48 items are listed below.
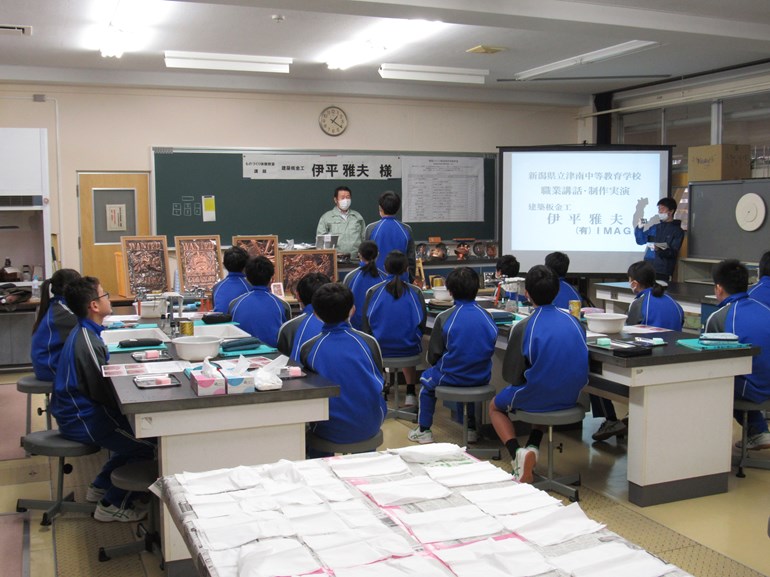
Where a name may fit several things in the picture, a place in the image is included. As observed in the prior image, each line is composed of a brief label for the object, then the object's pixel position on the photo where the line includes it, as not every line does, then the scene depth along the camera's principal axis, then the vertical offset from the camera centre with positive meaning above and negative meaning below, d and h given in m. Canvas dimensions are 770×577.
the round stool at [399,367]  5.22 -0.94
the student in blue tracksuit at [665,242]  7.88 -0.14
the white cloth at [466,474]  2.13 -0.69
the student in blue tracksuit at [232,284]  5.36 -0.38
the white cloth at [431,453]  2.31 -0.68
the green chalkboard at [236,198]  8.34 +0.34
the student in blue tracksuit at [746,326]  4.32 -0.56
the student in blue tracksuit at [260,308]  4.79 -0.49
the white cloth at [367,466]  2.20 -0.69
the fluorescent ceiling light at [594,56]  6.61 +1.58
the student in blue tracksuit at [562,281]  5.20 -0.36
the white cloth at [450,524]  1.79 -0.70
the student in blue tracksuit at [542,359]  3.87 -0.66
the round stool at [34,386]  4.38 -0.88
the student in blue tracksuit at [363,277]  5.75 -0.37
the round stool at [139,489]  3.26 -1.09
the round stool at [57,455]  3.48 -1.02
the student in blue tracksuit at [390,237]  6.38 -0.07
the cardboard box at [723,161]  7.88 +0.68
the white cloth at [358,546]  1.67 -0.70
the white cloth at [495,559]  1.62 -0.71
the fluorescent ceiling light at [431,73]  7.61 +1.54
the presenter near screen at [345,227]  8.53 +0.01
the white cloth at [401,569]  1.60 -0.71
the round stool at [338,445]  3.39 -0.95
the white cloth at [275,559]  1.61 -0.70
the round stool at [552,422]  3.91 -0.98
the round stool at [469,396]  4.39 -0.95
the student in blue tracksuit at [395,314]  5.26 -0.58
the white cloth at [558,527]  1.79 -0.71
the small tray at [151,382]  3.08 -0.62
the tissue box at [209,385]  2.94 -0.59
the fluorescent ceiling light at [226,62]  6.98 +1.52
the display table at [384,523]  1.65 -0.70
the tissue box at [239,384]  2.99 -0.60
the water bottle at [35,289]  7.19 -0.56
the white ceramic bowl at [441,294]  5.89 -0.50
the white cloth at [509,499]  1.94 -0.69
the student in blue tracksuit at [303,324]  3.97 -0.50
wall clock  8.98 +1.24
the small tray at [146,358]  3.65 -0.61
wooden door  8.15 +0.14
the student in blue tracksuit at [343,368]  3.38 -0.61
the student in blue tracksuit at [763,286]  4.87 -0.36
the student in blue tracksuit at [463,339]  4.44 -0.64
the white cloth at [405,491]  1.99 -0.69
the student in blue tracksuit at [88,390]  3.42 -0.71
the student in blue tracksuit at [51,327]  4.26 -0.54
